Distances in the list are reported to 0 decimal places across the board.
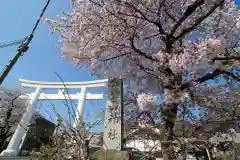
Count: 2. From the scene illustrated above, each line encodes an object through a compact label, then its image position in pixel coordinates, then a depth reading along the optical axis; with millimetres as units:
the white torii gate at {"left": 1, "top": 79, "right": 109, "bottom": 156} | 6999
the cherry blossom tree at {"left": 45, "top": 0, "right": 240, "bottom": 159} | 2277
